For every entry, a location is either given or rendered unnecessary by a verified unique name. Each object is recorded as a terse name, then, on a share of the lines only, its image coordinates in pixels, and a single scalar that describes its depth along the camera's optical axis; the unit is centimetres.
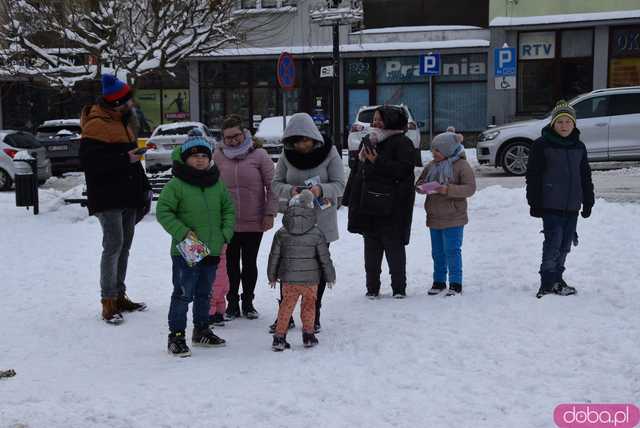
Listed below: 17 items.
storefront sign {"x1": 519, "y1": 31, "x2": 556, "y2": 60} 2706
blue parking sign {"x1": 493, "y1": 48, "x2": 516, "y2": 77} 1972
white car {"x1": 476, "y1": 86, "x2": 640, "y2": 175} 1772
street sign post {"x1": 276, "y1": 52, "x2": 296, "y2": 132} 1468
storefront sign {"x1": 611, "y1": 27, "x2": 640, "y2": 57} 2628
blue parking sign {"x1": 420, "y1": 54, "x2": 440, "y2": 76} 2173
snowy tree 1864
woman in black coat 709
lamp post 1786
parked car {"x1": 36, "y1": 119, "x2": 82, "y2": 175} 2191
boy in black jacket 700
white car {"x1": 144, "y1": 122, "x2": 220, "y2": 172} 1781
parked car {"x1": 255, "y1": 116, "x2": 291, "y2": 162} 2058
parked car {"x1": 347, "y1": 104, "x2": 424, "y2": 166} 2064
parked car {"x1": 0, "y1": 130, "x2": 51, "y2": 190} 1934
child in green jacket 578
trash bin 1409
